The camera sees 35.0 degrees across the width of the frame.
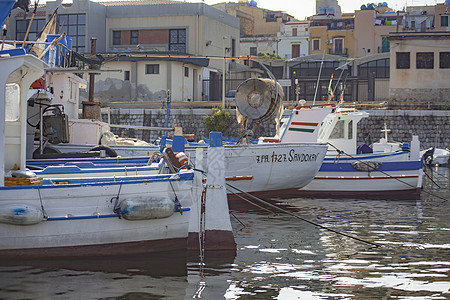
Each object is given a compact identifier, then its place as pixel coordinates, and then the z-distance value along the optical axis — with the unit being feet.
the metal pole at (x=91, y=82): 59.99
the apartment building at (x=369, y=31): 189.67
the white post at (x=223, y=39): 142.92
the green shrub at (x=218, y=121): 110.01
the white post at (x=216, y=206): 32.83
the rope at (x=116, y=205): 30.98
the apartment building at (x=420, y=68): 117.08
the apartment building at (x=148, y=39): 130.31
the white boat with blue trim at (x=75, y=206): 30.19
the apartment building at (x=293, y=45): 201.57
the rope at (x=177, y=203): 32.04
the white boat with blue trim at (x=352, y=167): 59.82
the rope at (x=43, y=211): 30.09
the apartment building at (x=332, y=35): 195.31
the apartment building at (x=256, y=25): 202.30
